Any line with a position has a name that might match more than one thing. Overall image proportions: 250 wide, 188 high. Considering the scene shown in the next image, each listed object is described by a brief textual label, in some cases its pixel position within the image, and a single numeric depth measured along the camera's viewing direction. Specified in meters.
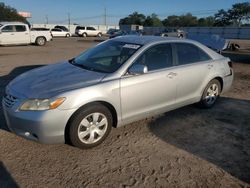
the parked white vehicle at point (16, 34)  14.52
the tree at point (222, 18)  74.06
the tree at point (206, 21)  77.30
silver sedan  2.62
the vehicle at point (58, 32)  30.84
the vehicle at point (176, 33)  22.32
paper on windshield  3.35
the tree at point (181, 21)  78.15
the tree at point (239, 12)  74.64
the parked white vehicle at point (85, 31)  33.51
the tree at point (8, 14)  40.13
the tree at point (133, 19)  83.44
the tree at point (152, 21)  74.35
